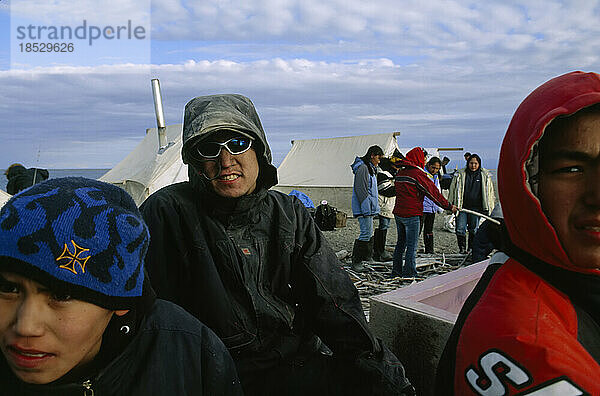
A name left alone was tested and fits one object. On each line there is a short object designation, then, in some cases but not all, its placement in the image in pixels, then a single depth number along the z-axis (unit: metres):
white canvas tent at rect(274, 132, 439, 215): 14.62
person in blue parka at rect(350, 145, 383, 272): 7.41
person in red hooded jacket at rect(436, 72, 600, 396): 0.98
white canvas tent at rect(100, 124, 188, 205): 12.01
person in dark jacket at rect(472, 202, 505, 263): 6.65
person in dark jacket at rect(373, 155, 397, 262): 8.09
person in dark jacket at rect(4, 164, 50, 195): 4.96
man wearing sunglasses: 1.87
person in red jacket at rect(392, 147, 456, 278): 6.57
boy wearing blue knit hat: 1.08
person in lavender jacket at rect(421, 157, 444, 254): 8.31
